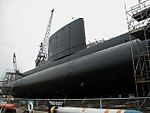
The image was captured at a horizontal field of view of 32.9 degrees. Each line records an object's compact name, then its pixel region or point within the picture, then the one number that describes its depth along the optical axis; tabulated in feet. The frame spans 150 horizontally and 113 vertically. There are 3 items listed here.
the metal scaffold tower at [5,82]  218.18
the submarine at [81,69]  52.75
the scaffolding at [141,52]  46.81
